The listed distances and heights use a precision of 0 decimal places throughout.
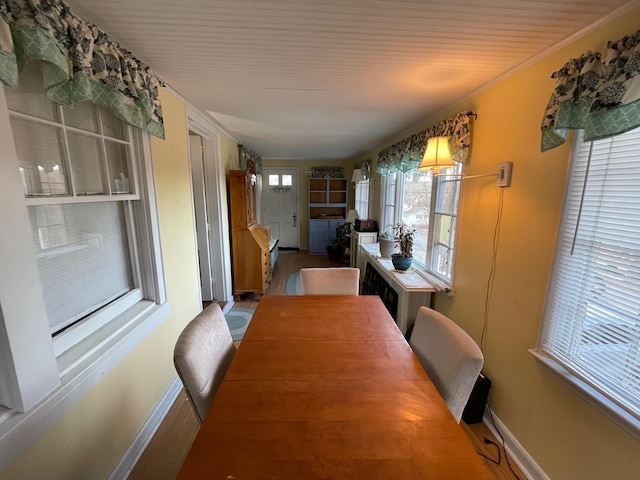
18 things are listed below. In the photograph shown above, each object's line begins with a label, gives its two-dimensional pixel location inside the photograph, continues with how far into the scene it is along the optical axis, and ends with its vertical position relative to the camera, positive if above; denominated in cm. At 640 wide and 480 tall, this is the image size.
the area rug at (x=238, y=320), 275 -143
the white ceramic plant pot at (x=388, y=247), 309 -59
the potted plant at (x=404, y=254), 256 -56
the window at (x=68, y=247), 88 -24
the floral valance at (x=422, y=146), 187 +49
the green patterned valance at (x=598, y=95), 91 +41
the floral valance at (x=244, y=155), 399 +69
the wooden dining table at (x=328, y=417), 70 -72
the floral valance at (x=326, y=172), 604 +59
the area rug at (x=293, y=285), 385 -140
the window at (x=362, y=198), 514 -1
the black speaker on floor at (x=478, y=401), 167 -132
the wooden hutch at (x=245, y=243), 340 -62
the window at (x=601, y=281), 100 -35
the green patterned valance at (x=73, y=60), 83 +54
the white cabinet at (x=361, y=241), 411 -70
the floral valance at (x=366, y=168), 457 +54
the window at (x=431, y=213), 225 -15
